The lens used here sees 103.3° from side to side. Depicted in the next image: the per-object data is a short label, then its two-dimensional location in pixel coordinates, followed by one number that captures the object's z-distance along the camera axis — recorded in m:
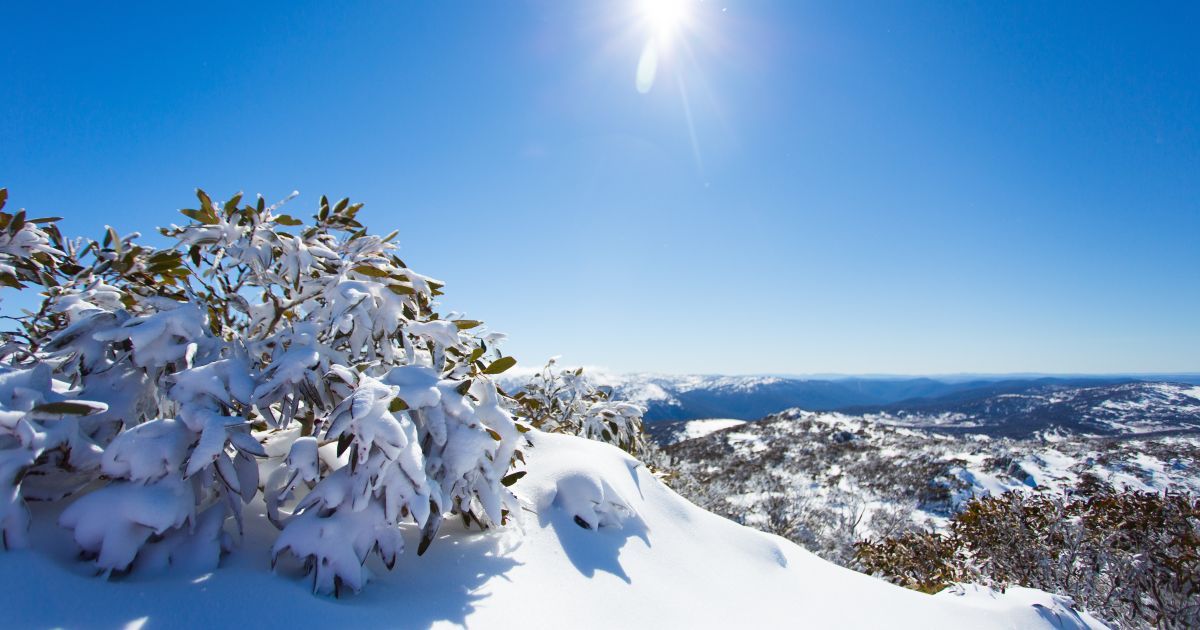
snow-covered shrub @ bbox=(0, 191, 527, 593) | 1.51
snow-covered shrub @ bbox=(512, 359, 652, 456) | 5.81
